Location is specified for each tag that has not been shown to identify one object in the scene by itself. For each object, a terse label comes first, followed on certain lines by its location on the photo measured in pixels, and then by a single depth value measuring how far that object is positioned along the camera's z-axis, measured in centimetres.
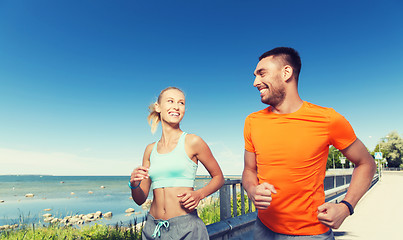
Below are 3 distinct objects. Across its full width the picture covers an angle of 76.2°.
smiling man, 162
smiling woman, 201
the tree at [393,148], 7894
